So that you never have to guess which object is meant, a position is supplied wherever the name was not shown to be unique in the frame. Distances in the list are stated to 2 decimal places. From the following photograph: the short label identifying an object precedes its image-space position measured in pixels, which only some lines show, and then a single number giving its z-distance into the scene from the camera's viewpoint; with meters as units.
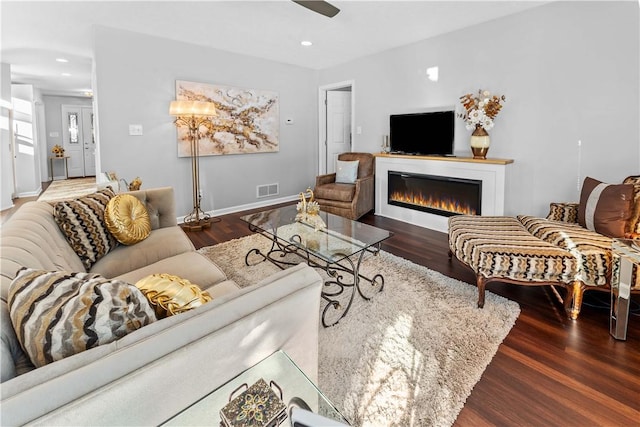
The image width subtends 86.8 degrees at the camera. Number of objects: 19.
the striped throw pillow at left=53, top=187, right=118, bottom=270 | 1.98
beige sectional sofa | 0.67
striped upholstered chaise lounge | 2.19
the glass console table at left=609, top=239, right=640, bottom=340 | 1.93
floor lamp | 4.07
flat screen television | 4.24
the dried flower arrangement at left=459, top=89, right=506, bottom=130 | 3.71
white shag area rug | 1.53
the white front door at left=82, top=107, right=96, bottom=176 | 10.20
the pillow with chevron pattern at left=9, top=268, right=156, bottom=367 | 0.85
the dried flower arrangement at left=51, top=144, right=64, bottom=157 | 9.61
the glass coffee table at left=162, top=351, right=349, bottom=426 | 0.88
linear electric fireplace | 4.00
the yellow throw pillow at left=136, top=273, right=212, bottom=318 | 1.15
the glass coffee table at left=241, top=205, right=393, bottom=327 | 2.38
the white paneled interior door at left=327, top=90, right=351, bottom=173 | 6.16
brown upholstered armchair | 4.65
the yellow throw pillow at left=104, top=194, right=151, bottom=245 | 2.20
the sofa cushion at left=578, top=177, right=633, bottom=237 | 2.40
